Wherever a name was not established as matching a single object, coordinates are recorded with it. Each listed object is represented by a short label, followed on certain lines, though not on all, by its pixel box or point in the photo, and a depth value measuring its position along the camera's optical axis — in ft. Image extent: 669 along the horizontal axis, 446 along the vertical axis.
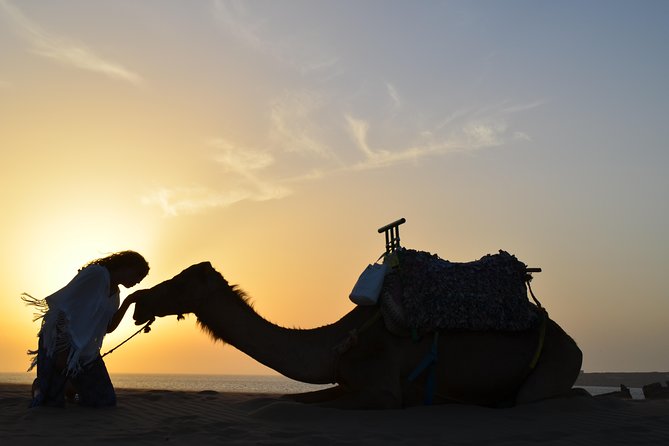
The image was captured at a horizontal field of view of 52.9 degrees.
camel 26.66
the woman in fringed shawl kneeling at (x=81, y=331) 24.77
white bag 27.30
